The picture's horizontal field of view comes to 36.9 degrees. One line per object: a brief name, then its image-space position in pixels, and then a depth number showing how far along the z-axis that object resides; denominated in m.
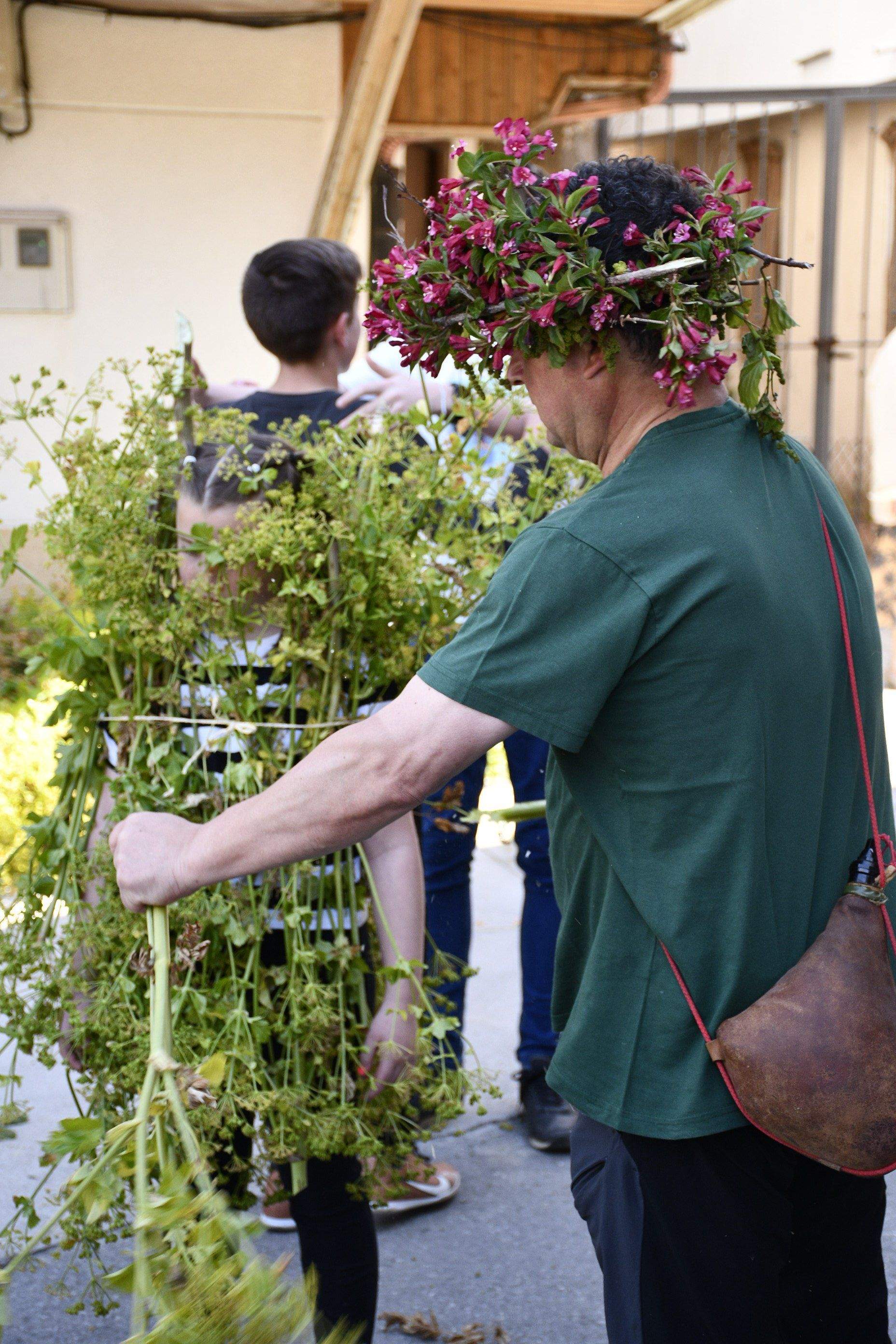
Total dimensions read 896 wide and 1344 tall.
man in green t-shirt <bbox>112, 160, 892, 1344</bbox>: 1.43
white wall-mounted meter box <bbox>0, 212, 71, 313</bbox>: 5.75
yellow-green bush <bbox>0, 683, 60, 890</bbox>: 4.45
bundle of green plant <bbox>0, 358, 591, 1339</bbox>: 1.94
